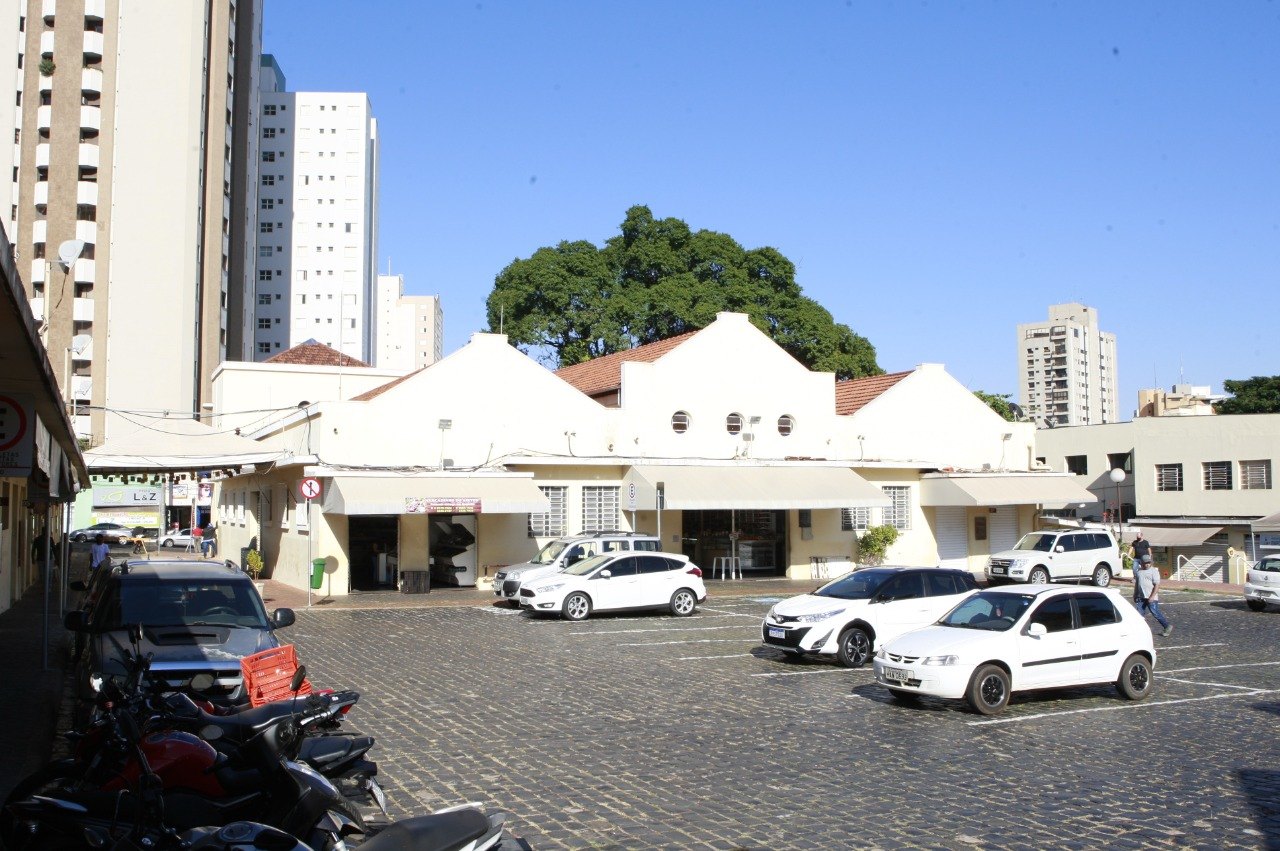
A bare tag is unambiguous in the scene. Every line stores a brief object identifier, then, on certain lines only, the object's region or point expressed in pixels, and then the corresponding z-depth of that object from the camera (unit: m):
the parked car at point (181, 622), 10.25
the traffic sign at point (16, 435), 11.42
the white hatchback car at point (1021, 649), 12.81
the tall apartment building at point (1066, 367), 171.50
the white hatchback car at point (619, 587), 23.20
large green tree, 54.19
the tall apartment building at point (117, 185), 63.66
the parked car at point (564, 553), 25.20
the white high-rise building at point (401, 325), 160.79
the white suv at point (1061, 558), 32.25
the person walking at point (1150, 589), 21.14
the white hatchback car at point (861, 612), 16.58
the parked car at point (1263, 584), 27.00
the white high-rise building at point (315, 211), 106.69
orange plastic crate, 9.46
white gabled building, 29.05
